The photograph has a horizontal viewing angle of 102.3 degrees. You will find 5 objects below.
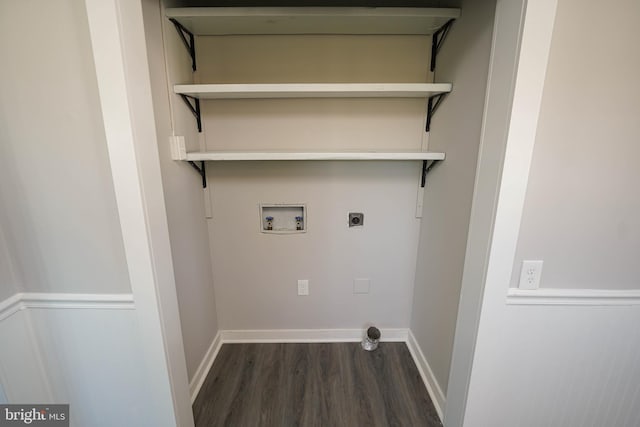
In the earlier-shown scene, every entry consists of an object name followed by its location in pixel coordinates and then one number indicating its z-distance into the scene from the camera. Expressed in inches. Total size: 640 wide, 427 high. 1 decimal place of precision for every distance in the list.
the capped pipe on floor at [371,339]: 72.9
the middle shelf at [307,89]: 49.0
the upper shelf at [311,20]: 47.7
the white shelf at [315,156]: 54.3
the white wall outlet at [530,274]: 38.3
